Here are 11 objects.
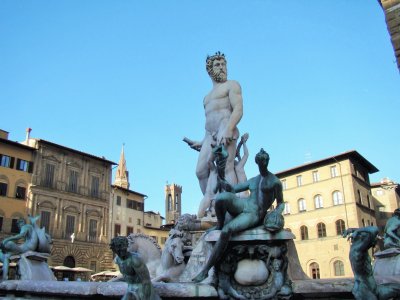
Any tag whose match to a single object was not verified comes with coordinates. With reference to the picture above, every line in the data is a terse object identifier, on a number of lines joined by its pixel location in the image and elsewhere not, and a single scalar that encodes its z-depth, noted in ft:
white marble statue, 25.48
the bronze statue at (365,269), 11.66
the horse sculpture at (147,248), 21.75
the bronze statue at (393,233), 23.43
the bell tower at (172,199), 303.48
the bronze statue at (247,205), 13.17
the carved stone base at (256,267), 13.02
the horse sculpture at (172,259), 19.26
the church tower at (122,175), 278.67
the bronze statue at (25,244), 24.02
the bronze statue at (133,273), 11.92
